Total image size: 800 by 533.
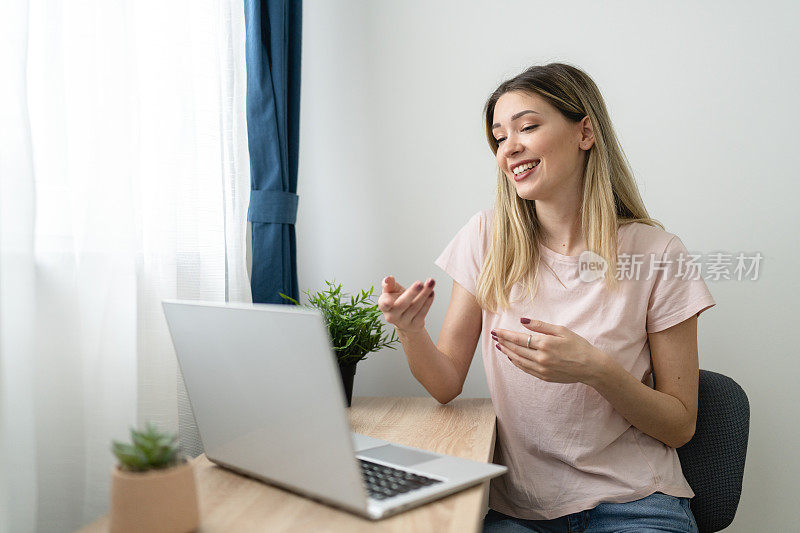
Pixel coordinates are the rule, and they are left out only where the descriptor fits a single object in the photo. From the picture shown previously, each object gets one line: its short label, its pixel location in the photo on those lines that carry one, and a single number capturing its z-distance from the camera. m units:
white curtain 0.72
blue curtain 1.35
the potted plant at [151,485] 0.59
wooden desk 0.66
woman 1.10
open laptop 0.64
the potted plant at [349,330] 1.29
